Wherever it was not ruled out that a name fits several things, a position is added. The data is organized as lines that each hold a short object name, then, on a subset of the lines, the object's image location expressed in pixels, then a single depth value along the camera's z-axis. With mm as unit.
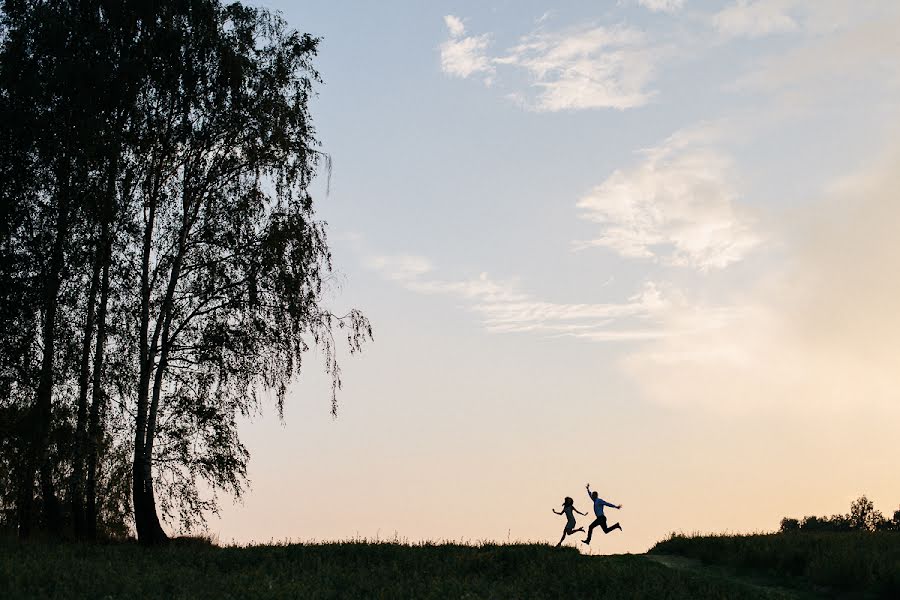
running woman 26875
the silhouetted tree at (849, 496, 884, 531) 56375
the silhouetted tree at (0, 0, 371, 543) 27578
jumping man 26391
